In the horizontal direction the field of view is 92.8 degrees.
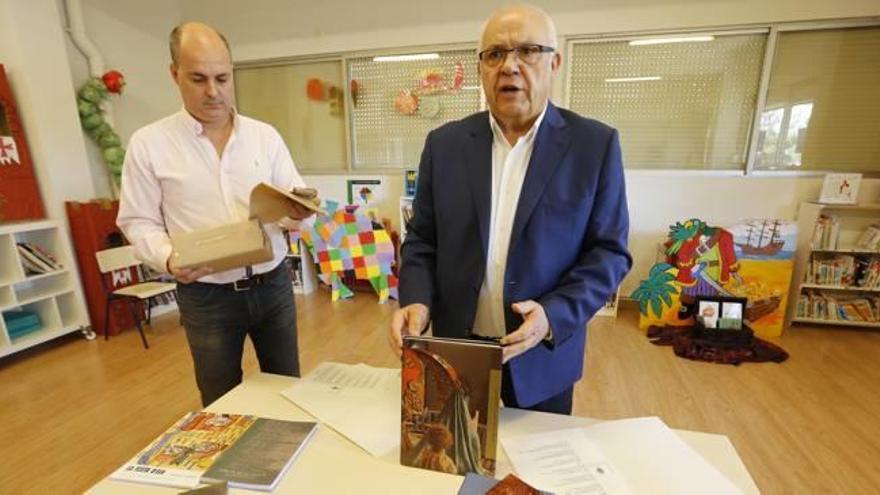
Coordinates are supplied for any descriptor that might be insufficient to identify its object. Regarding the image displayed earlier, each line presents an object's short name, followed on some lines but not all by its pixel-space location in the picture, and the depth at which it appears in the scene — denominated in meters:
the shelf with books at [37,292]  2.73
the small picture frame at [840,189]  3.02
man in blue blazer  0.92
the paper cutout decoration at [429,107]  3.85
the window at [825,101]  3.11
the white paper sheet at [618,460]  0.75
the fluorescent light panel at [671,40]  3.27
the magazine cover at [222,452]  0.78
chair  2.89
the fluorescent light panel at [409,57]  3.78
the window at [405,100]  3.76
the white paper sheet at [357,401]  0.90
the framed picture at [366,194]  4.08
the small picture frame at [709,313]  2.95
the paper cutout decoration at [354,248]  3.77
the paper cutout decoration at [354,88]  3.98
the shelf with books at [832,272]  3.08
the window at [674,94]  3.27
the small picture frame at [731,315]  2.93
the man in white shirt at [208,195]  1.17
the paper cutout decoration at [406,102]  3.88
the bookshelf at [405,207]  3.70
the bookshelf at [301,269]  3.99
